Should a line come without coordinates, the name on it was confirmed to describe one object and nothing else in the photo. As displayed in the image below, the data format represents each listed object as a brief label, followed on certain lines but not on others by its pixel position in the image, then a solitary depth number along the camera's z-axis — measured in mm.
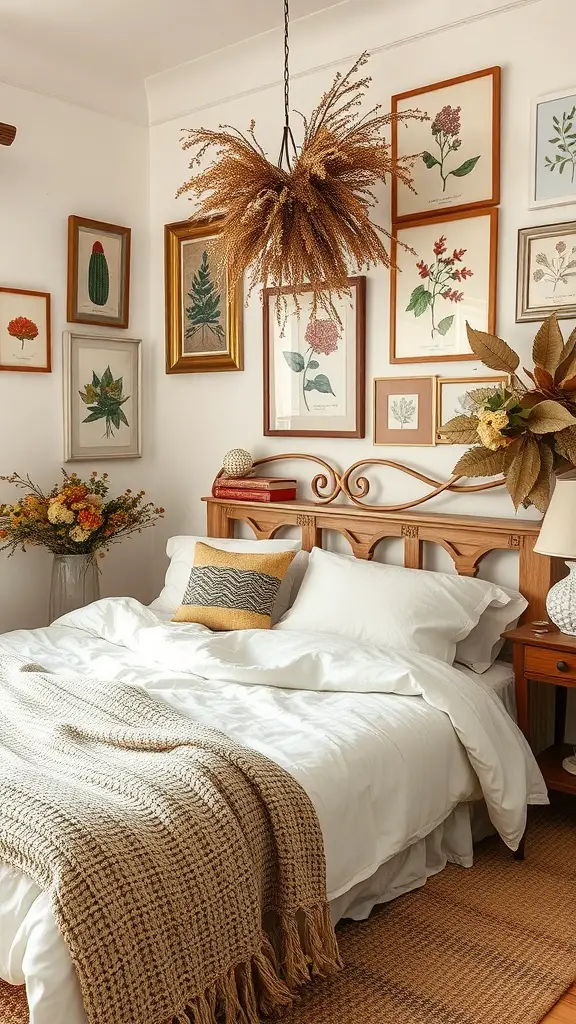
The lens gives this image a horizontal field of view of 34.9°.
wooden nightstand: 2654
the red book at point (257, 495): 3688
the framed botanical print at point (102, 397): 4008
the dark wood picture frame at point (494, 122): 3082
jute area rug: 1978
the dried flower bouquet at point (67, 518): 3627
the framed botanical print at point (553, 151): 2930
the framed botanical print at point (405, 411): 3348
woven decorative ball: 3805
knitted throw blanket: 1615
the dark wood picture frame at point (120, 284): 3936
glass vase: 3740
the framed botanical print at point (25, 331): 3738
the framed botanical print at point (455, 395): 3201
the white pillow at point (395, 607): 2859
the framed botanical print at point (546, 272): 2963
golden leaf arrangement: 2803
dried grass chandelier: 3059
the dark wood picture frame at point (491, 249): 3129
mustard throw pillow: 3174
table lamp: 2588
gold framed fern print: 3977
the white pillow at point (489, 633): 2961
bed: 1684
